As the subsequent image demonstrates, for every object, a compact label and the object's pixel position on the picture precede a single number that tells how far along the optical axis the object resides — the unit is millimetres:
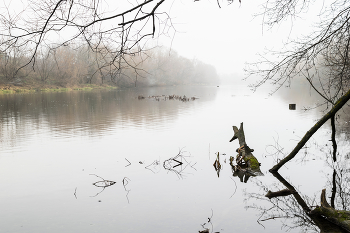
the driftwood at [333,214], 4945
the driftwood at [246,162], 8312
